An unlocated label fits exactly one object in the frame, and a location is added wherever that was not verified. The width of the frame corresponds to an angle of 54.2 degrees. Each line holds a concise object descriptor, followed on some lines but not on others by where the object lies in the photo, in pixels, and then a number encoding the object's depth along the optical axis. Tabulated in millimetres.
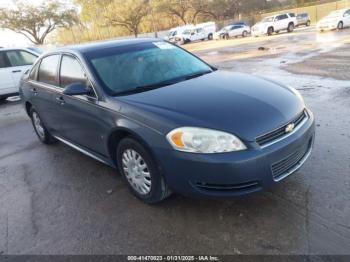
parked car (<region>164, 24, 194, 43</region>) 40000
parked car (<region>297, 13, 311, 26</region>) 36884
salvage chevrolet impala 2830
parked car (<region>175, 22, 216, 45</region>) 38762
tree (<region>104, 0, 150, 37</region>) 48625
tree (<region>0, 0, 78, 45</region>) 44656
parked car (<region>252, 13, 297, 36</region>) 30562
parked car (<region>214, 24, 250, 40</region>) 36031
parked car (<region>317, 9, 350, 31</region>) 25359
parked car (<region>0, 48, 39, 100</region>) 10562
